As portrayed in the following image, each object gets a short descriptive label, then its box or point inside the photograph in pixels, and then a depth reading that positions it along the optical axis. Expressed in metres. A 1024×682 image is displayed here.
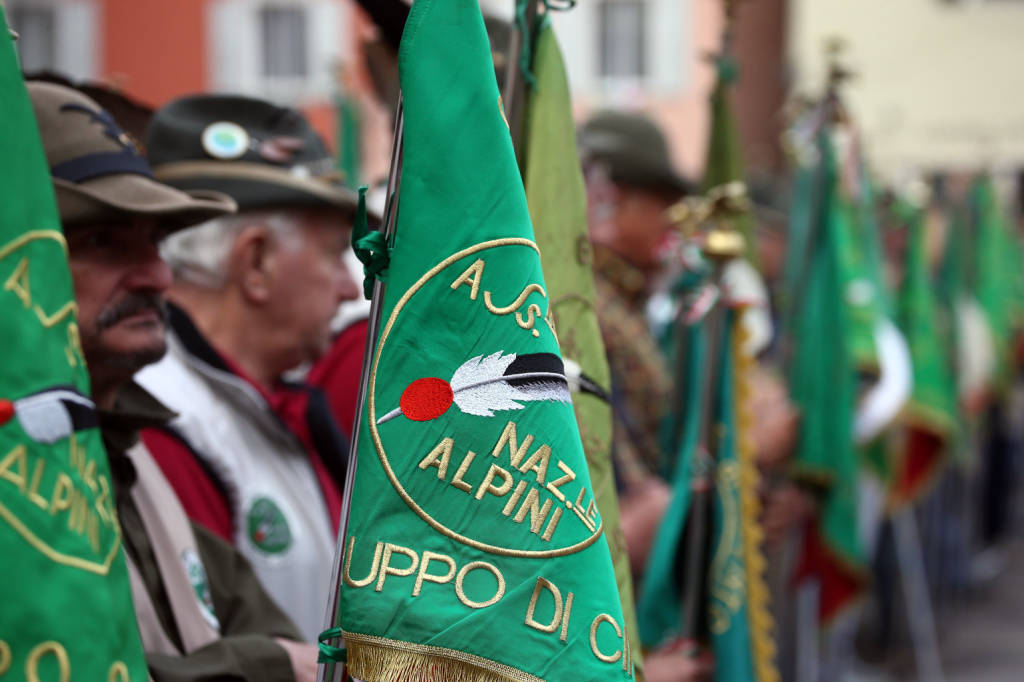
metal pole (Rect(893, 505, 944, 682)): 6.81
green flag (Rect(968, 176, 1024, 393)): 8.79
